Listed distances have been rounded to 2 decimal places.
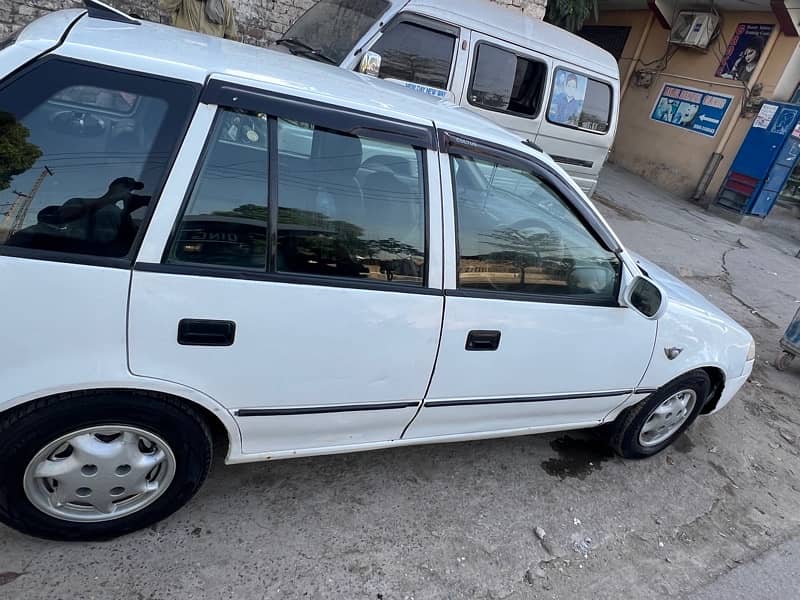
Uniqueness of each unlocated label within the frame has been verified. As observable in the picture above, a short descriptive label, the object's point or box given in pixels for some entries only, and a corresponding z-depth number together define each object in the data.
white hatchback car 1.66
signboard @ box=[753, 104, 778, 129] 11.29
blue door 11.22
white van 5.18
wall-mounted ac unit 12.35
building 11.51
